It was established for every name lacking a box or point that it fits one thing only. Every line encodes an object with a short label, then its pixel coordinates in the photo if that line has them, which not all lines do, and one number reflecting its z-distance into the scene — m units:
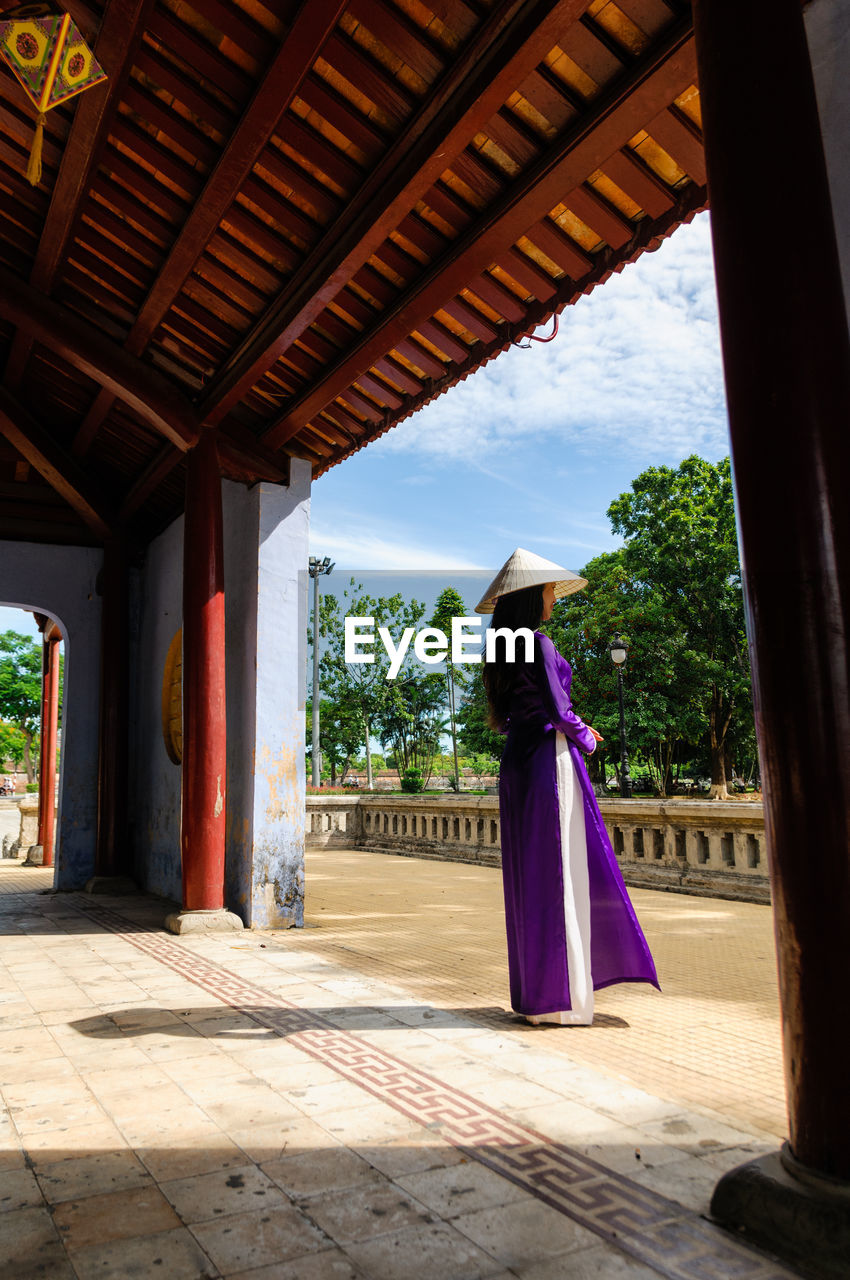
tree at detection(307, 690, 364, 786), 30.16
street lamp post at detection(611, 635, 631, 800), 15.70
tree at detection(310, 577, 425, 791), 29.92
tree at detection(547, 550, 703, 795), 22.98
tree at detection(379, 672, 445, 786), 31.74
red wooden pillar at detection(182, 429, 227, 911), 6.56
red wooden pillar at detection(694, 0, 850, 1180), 1.93
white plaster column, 6.79
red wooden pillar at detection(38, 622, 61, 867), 12.95
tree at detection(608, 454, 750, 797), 22.80
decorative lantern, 3.87
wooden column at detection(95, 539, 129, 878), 9.54
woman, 3.76
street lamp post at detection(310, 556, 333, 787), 27.42
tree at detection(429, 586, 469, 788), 32.69
